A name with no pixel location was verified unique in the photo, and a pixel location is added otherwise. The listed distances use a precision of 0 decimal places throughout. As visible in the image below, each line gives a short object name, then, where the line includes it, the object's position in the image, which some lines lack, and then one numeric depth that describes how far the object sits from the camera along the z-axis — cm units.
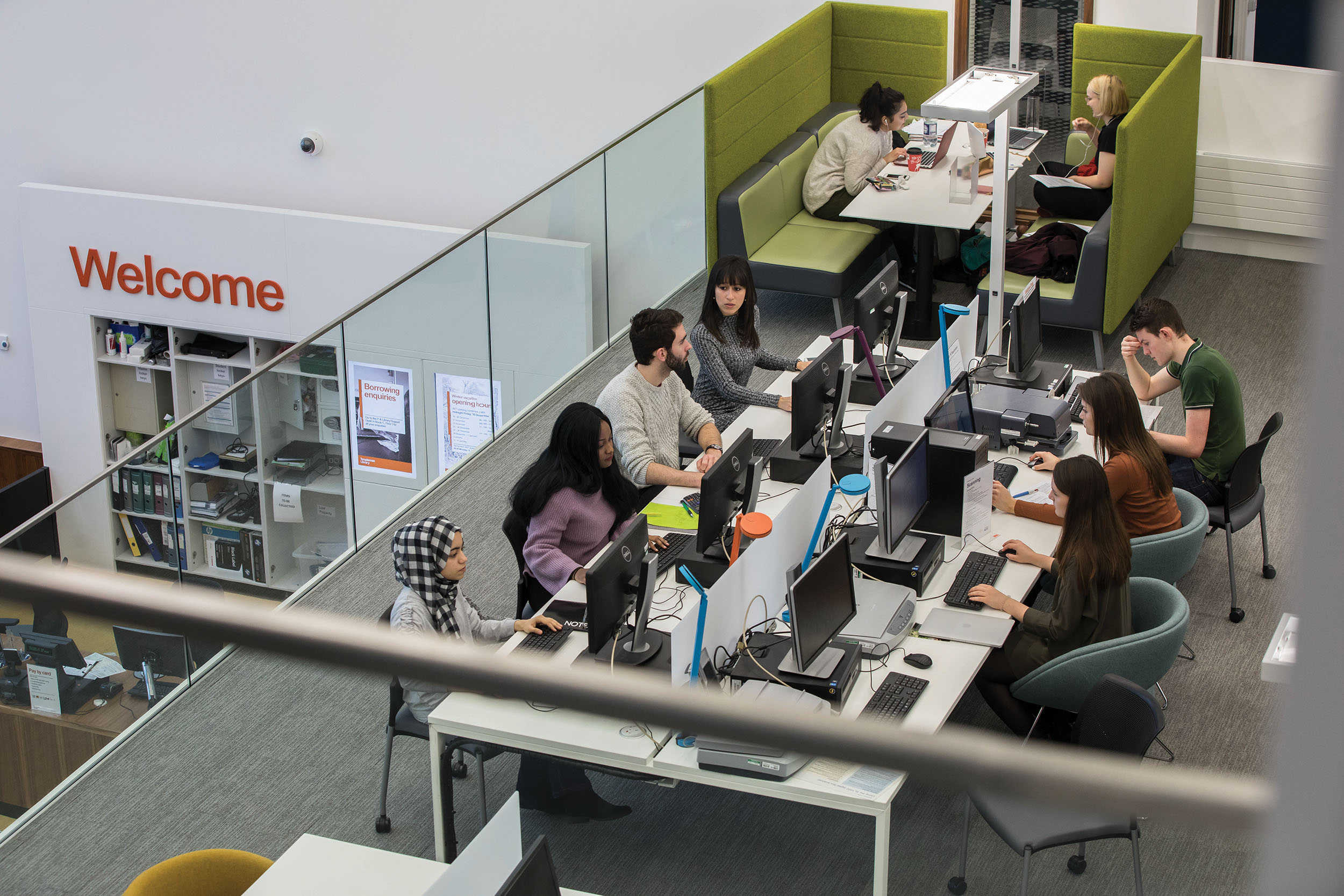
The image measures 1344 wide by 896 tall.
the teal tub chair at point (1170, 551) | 432
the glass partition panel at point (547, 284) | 648
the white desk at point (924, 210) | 684
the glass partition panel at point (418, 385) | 565
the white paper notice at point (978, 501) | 430
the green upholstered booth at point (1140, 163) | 652
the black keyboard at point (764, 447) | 501
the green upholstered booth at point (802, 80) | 732
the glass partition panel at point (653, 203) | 714
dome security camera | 1102
